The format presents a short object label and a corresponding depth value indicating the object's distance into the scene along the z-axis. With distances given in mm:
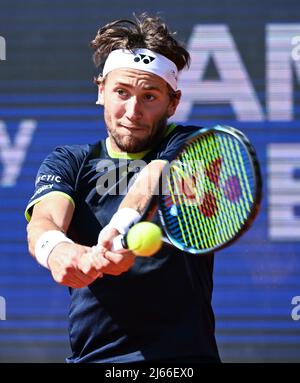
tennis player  5539
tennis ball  4664
